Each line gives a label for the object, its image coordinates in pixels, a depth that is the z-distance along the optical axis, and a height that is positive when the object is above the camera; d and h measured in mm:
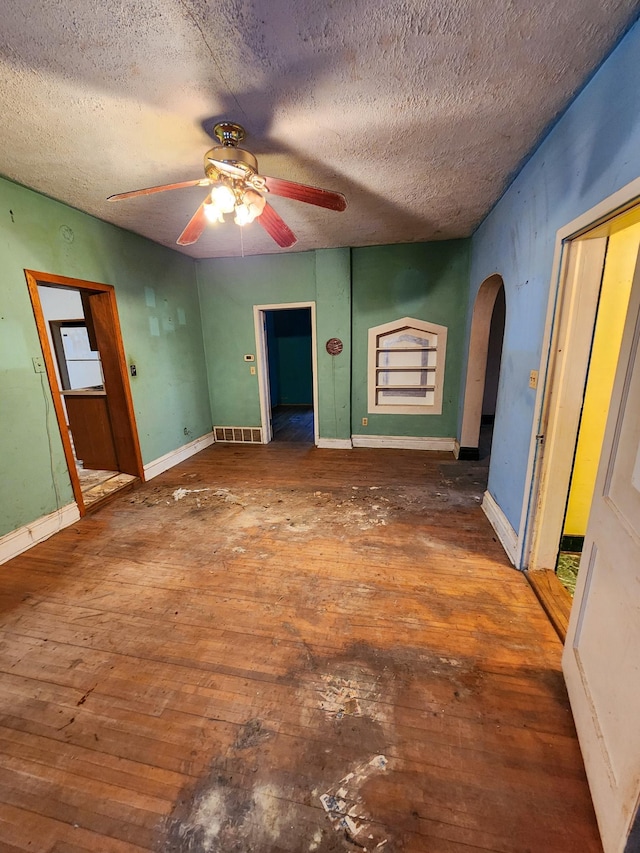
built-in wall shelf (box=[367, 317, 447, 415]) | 4367 -311
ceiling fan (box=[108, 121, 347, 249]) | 1814 +899
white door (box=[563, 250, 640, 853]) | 944 -927
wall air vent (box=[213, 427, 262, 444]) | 5160 -1319
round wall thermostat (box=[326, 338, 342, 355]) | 4527 +2
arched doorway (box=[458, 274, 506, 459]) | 3689 -327
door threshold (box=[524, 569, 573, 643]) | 1783 -1472
